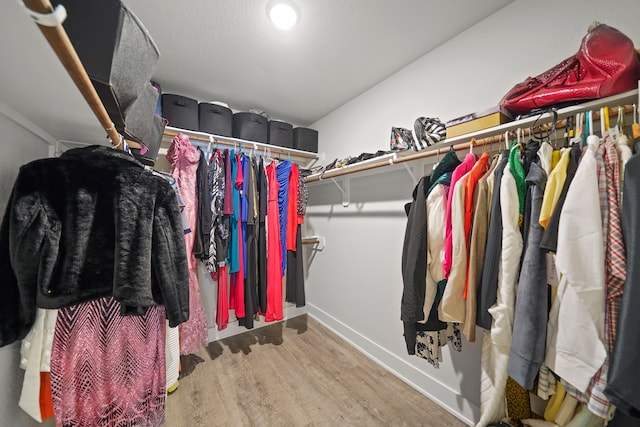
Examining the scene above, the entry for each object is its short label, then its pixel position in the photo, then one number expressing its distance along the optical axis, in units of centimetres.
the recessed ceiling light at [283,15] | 115
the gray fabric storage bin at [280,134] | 220
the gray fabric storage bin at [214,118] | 188
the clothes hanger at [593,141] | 71
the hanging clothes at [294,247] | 212
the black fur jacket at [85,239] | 75
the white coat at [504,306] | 82
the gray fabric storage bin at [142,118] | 82
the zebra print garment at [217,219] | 172
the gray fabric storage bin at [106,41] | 56
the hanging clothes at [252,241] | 186
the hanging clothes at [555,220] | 72
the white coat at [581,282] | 63
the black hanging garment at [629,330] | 56
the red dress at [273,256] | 200
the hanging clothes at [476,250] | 91
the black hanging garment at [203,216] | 169
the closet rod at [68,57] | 38
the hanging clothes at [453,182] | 102
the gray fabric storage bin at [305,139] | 241
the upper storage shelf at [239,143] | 176
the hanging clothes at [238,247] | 183
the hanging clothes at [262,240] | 195
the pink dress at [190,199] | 167
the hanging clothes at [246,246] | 185
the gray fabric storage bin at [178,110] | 174
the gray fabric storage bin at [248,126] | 204
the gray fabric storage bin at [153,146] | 117
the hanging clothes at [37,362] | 78
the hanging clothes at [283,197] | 209
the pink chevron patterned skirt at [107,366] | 82
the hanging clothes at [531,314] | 74
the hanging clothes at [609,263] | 62
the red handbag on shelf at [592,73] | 74
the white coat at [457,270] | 96
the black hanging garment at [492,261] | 87
